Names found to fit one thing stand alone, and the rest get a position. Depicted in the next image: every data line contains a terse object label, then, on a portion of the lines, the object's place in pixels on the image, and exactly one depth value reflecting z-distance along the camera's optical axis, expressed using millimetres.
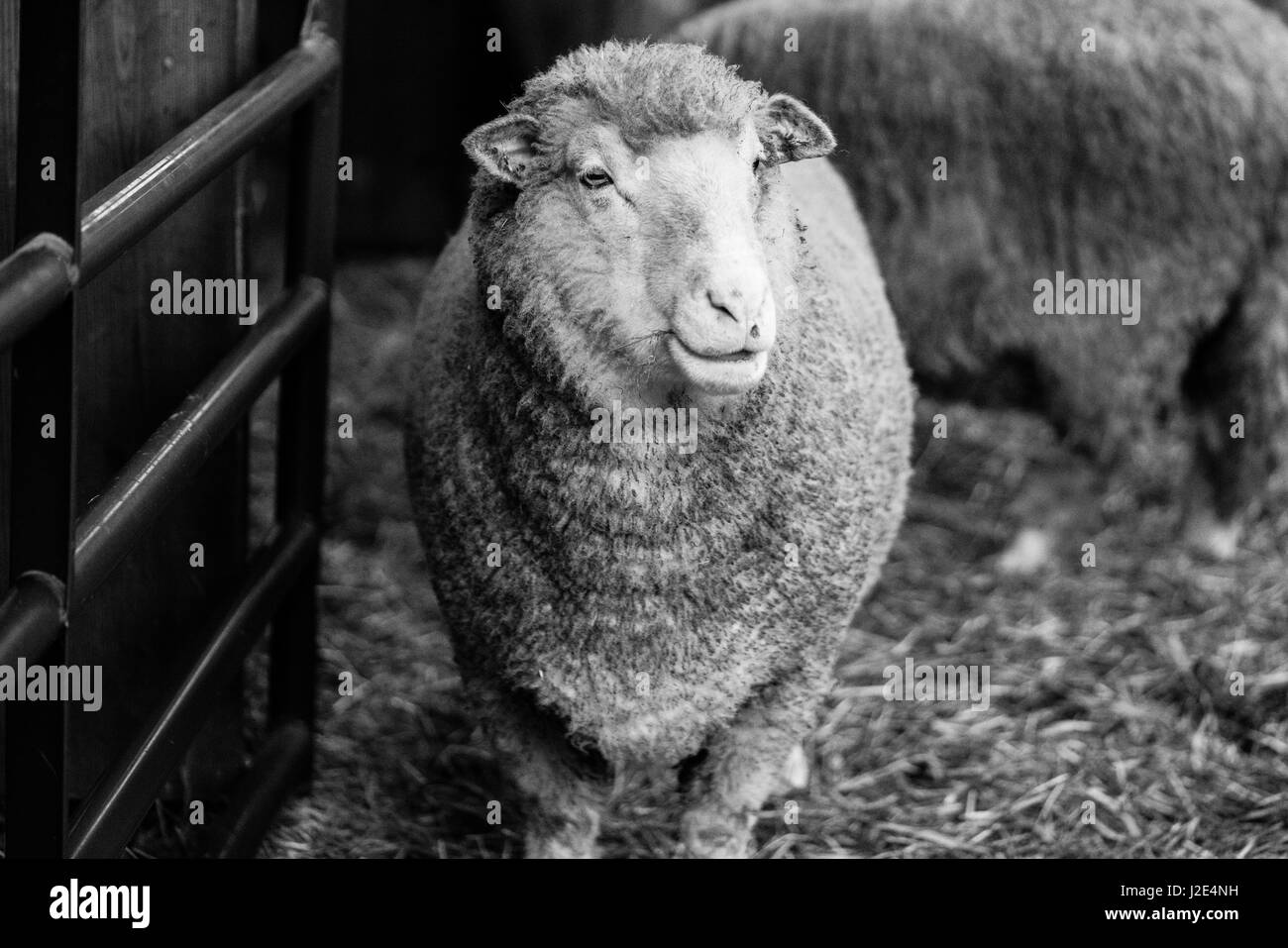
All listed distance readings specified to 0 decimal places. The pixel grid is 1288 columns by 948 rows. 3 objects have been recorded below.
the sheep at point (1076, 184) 4559
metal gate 2115
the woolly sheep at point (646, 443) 2537
